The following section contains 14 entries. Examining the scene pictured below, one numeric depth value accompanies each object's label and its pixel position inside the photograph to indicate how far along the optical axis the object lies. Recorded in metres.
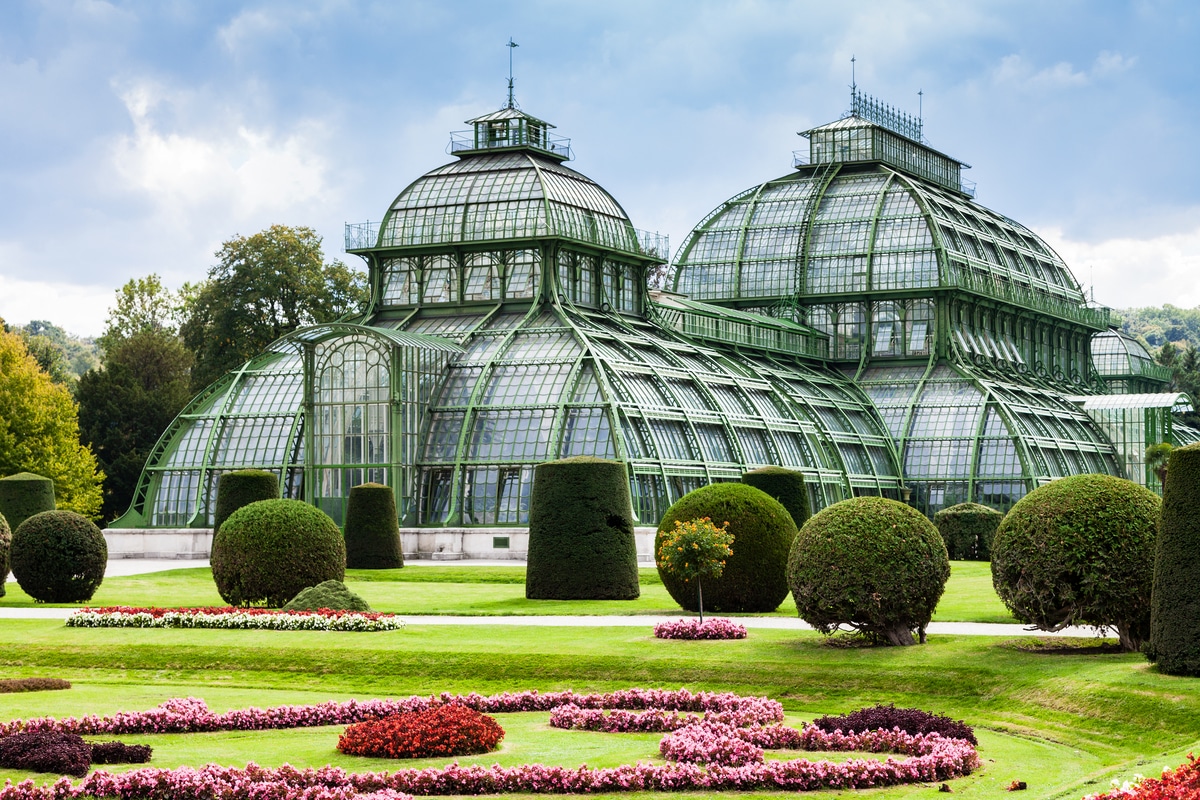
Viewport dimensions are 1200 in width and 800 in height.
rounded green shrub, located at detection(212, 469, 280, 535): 52.84
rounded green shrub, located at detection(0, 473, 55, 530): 52.91
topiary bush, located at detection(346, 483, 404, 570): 54.75
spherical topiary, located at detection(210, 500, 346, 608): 38.88
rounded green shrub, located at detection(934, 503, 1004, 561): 63.97
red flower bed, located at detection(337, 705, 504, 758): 21.88
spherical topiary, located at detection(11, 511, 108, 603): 42.38
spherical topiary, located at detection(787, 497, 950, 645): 28.66
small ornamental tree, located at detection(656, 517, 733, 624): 35.00
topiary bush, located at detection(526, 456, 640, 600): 42.06
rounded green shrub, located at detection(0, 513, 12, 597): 43.04
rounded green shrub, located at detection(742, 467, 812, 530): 47.22
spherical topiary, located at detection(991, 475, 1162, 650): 26.67
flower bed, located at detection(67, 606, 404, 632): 34.41
